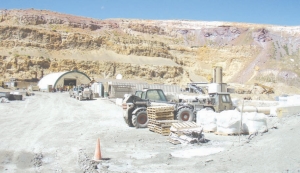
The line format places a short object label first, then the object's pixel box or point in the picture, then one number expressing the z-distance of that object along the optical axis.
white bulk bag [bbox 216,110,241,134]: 13.02
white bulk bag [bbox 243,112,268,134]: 13.05
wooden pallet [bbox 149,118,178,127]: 13.54
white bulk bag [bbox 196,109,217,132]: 13.84
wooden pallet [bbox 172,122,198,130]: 12.02
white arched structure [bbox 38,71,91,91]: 47.84
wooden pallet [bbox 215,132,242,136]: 13.09
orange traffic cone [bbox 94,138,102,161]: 9.15
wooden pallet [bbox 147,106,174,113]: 14.46
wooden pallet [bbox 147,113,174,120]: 14.41
